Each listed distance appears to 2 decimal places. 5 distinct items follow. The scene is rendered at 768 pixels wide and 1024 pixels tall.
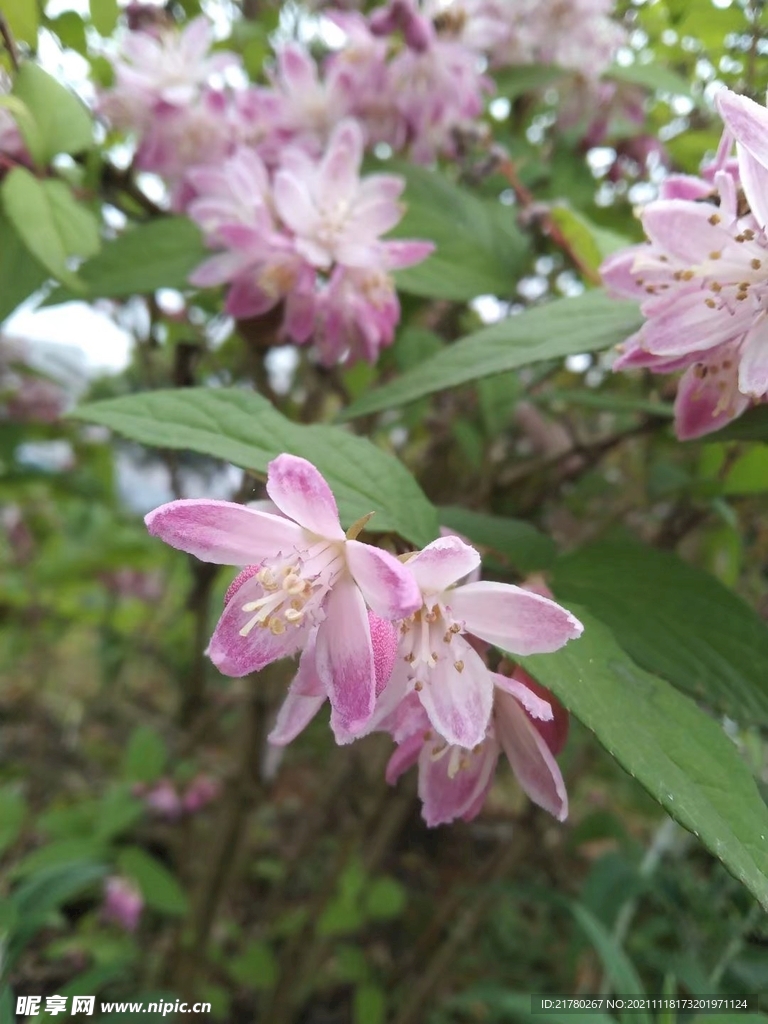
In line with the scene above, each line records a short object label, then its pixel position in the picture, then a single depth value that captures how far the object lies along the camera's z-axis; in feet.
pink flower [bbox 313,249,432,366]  0.43
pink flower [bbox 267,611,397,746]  0.24
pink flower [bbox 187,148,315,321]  0.43
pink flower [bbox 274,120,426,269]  0.42
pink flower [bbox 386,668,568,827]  0.27
